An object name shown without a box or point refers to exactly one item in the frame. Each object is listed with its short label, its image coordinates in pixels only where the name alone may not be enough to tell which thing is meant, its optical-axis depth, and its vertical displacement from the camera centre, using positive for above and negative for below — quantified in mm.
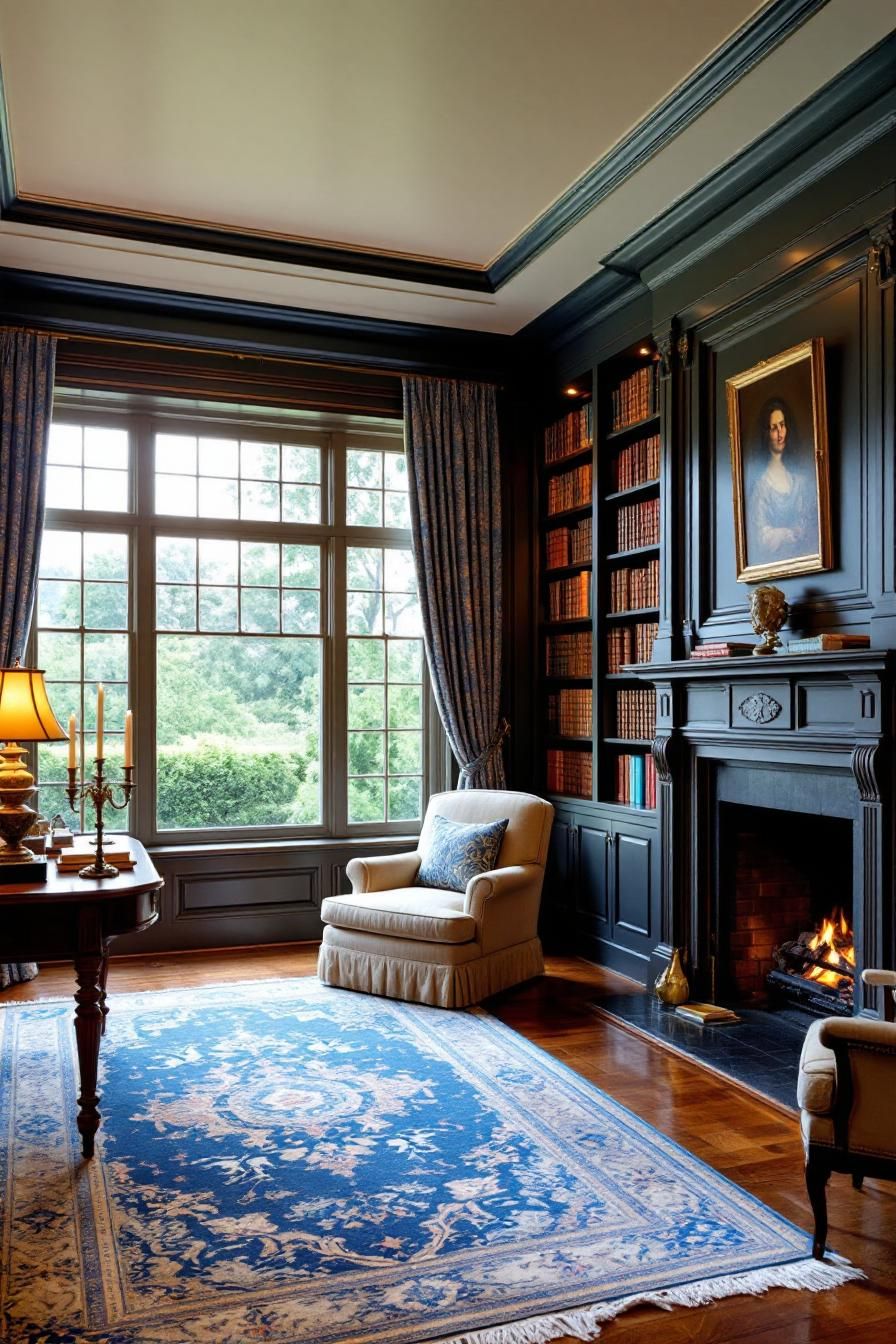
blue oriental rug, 2402 -1418
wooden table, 3193 -745
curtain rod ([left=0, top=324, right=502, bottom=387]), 5586 +1861
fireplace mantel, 3557 -276
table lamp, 3559 -159
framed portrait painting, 3904 +851
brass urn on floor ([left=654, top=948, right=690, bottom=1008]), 4656 -1334
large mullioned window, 5852 +380
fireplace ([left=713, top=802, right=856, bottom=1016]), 4613 -961
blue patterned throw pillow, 5102 -830
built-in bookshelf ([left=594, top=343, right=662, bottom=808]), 5359 +638
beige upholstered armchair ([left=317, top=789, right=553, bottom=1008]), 4676 -1090
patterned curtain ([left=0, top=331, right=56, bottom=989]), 5371 +1145
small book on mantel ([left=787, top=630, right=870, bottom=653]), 3672 +140
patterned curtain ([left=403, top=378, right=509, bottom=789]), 6195 +746
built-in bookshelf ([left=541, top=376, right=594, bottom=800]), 5977 +519
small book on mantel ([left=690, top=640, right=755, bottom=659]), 4285 +135
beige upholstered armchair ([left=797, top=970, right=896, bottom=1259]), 2582 -1049
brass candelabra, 3467 -366
